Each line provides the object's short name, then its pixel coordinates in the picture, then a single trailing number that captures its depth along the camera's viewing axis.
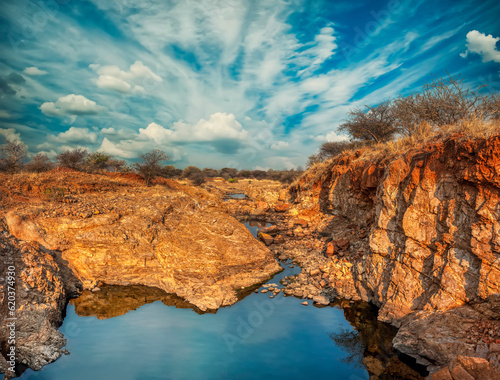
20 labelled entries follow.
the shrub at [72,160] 18.03
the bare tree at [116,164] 22.97
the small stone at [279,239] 13.39
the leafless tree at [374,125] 17.59
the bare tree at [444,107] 9.16
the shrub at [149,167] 18.25
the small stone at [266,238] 13.09
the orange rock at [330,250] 10.42
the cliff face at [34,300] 4.73
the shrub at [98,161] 20.62
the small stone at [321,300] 7.59
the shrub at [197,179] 39.21
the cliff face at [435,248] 4.99
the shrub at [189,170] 48.39
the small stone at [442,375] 3.99
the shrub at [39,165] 16.75
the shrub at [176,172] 43.69
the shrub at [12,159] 15.36
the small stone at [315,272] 9.18
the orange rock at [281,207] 21.73
